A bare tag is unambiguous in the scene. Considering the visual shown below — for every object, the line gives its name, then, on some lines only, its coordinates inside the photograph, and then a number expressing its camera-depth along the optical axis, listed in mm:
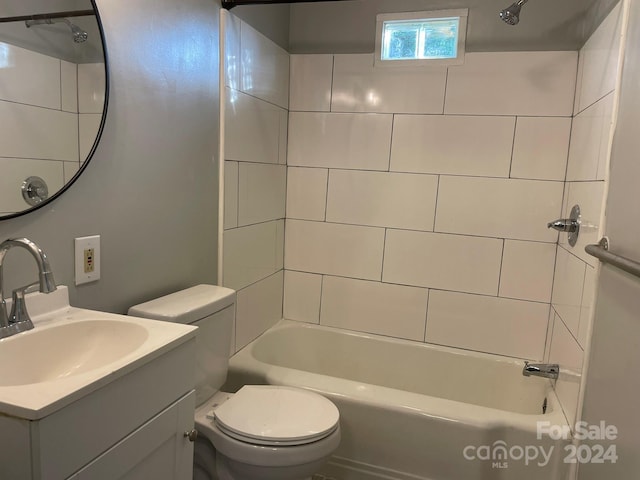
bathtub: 1739
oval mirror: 1062
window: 2268
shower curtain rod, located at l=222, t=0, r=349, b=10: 1857
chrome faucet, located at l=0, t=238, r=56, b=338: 1004
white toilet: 1476
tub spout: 1944
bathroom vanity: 783
